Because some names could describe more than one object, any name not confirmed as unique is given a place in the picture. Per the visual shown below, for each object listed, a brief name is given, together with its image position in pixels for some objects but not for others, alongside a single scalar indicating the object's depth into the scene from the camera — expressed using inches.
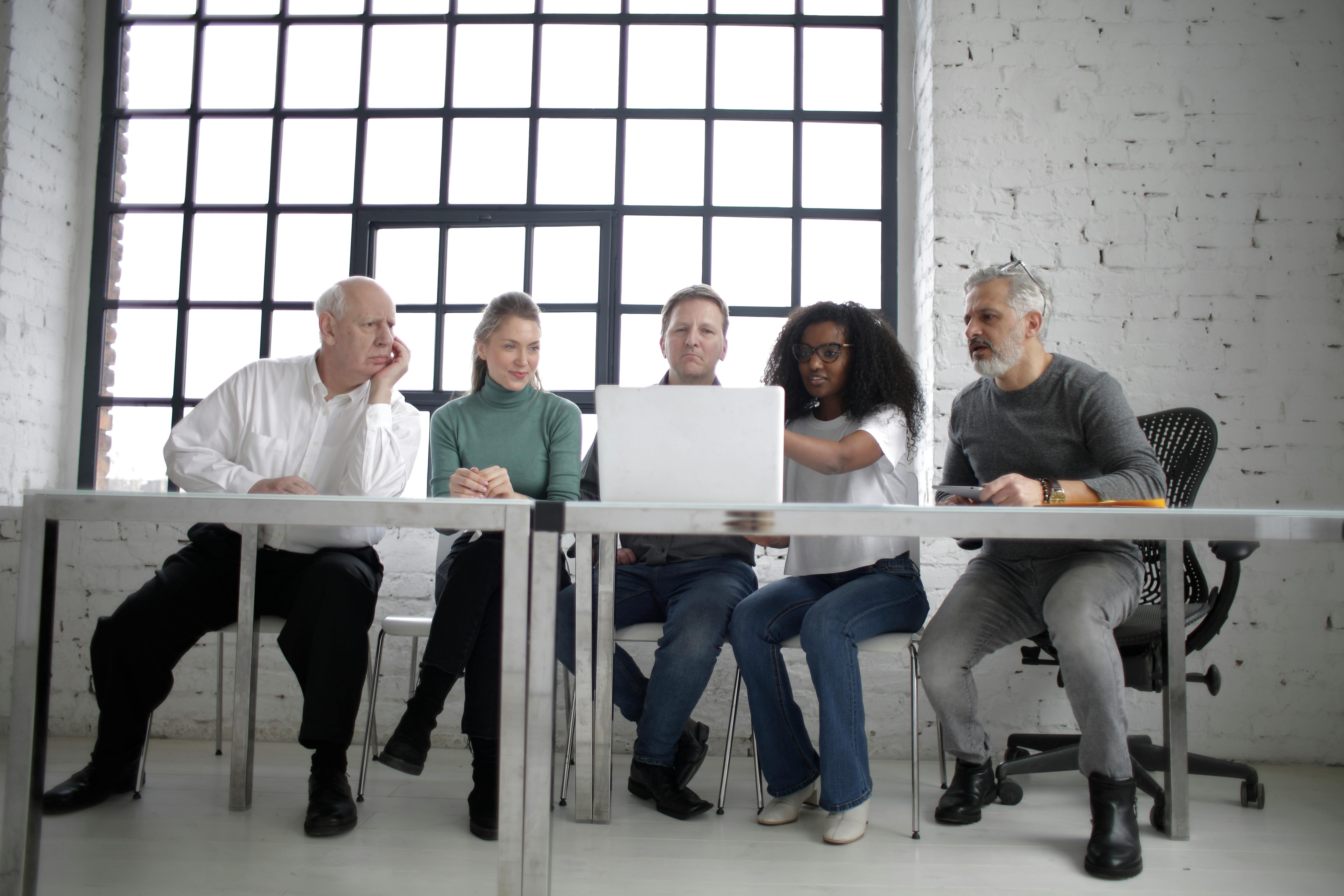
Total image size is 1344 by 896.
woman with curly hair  75.8
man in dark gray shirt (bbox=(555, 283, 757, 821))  81.7
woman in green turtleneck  76.1
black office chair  80.0
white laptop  57.9
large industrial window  126.6
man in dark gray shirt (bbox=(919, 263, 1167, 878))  70.2
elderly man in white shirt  76.3
